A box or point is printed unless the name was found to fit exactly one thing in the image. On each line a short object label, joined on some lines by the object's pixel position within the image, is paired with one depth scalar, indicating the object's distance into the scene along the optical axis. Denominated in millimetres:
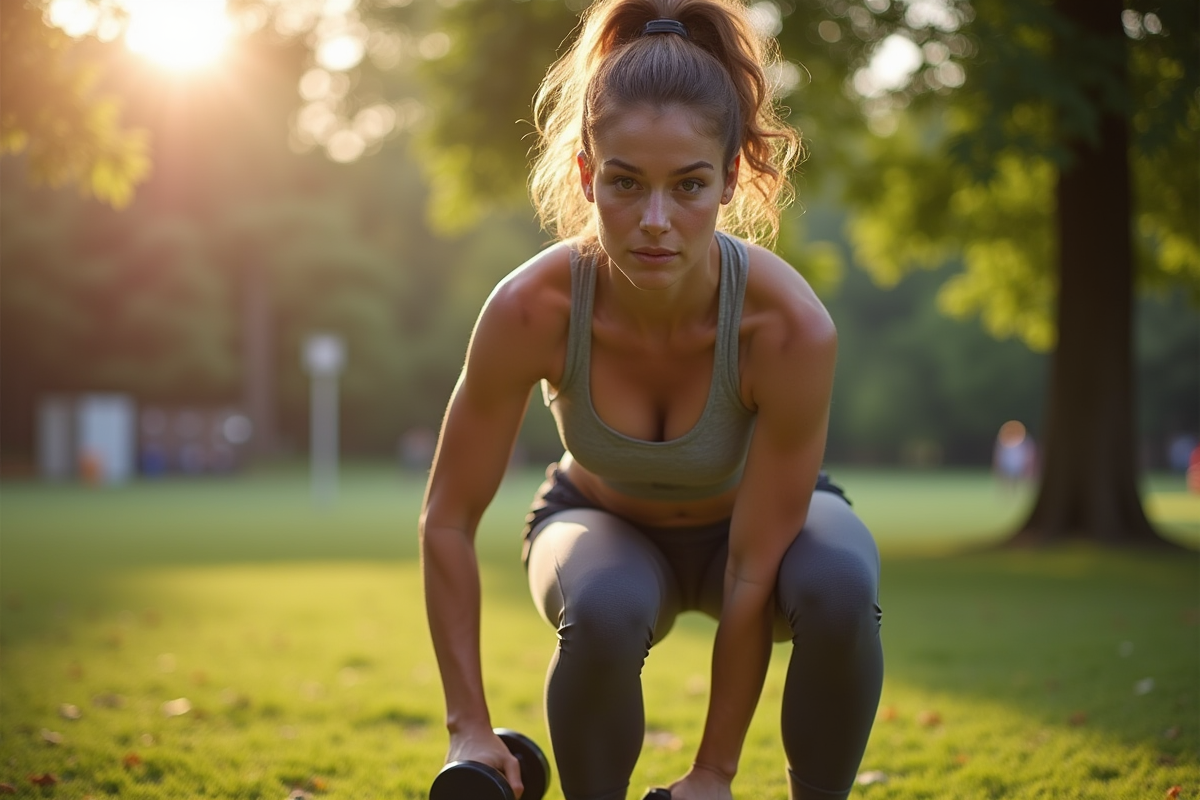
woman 2514
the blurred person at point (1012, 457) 24266
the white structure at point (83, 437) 28391
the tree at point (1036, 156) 9414
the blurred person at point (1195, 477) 25859
